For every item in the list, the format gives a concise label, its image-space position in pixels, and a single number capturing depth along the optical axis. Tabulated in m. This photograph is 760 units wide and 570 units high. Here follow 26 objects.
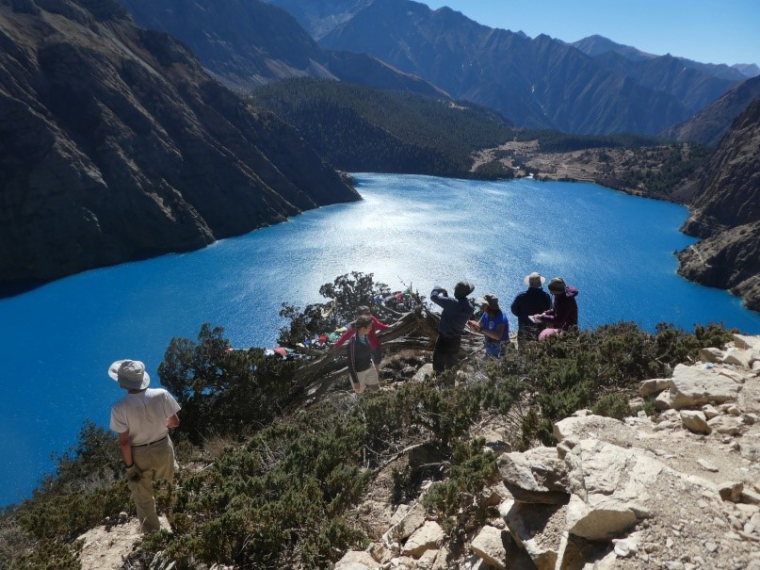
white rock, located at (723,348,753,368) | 5.20
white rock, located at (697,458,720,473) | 3.36
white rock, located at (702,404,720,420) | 4.12
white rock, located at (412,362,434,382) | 8.57
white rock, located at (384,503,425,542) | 3.90
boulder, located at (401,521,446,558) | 3.62
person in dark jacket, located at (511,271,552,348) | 7.57
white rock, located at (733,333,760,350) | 5.82
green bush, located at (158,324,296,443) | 9.50
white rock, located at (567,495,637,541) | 2.68
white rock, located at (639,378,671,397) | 5.04
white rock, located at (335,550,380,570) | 3.41
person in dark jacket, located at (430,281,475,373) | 7.14
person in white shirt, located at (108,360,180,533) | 4.65
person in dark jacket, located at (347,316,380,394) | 7.22
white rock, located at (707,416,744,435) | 3.89
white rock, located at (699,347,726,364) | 5.43
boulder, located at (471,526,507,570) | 3.10
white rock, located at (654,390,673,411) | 4.54
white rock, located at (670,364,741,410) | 4.41
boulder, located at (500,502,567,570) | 2.82
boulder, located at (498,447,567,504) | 3.07
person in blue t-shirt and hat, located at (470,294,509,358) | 7.43
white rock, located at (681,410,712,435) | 3.96
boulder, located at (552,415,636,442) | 3.86
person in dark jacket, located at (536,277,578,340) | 7.07
